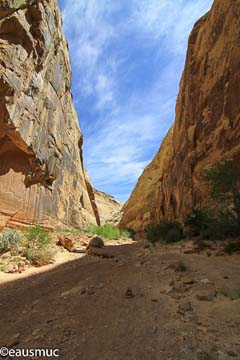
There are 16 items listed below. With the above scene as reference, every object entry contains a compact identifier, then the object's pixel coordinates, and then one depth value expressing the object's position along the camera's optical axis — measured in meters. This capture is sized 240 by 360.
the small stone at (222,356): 2.15
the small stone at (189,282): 4.49
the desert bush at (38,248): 8.66
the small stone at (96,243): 11.96
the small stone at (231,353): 2.20
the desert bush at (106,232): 18.97
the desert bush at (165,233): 11.60
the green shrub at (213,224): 8.50
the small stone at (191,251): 7.73
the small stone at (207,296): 3.64
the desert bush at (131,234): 24.42
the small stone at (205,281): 4.45
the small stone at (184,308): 3.29
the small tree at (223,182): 9.52
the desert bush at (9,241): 9.35
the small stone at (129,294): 4.10
